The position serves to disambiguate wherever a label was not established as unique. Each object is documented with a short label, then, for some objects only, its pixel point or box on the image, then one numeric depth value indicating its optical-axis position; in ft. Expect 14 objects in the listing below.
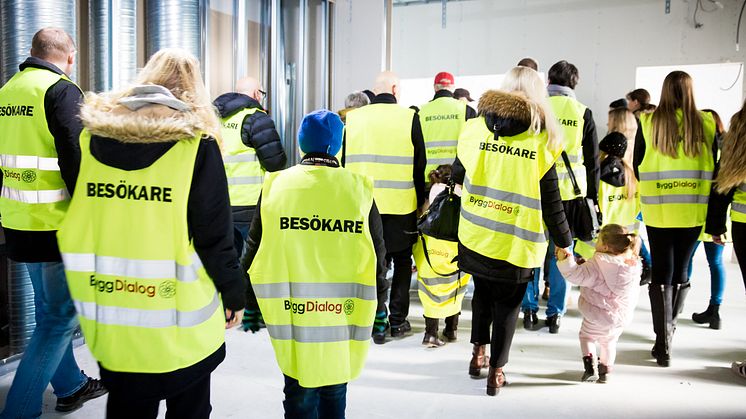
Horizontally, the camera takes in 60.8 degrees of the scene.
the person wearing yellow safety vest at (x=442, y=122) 14.35
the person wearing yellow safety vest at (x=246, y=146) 12.25
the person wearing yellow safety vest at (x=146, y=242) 5.42
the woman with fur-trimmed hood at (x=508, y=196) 9.33
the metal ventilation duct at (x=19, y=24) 10.41
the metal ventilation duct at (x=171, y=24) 13.50
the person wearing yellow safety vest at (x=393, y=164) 12.46
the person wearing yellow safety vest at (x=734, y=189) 10.67
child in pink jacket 10.39
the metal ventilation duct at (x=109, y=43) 12.26
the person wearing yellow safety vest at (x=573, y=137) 11.84
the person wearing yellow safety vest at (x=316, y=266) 6.79
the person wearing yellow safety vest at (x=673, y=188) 11.44
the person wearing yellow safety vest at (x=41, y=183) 8.08
